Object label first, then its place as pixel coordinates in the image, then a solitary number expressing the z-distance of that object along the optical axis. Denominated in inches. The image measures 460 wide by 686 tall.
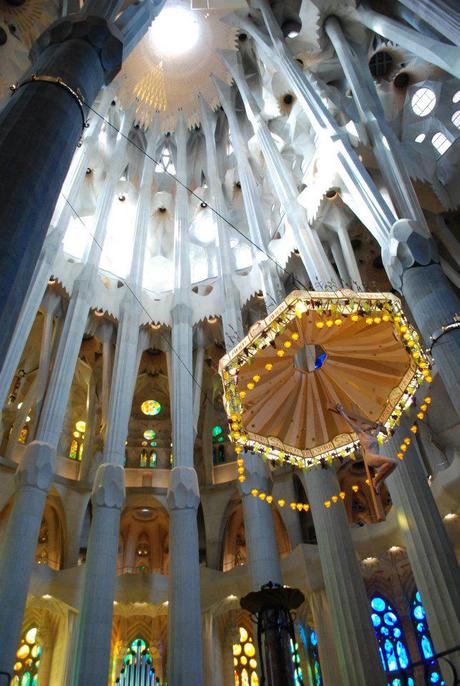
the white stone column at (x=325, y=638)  548.1
